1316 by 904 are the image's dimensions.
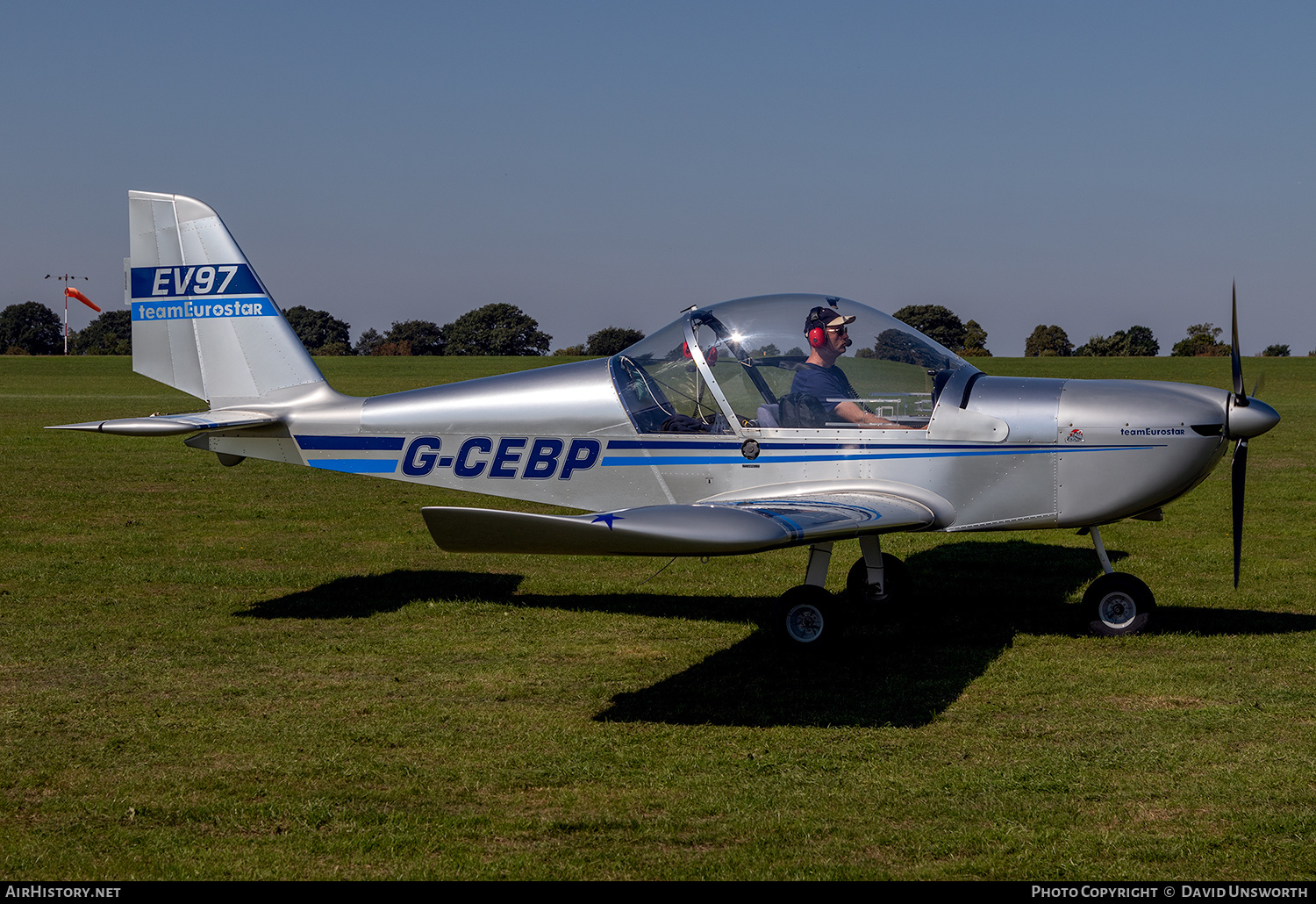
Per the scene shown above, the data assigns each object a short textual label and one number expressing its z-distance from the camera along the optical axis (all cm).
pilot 725
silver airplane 687
